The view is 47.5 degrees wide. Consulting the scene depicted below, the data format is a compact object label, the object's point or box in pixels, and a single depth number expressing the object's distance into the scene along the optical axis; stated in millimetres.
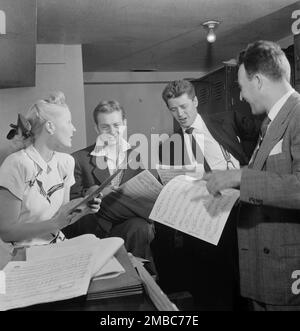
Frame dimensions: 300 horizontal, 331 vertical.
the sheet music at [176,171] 858
